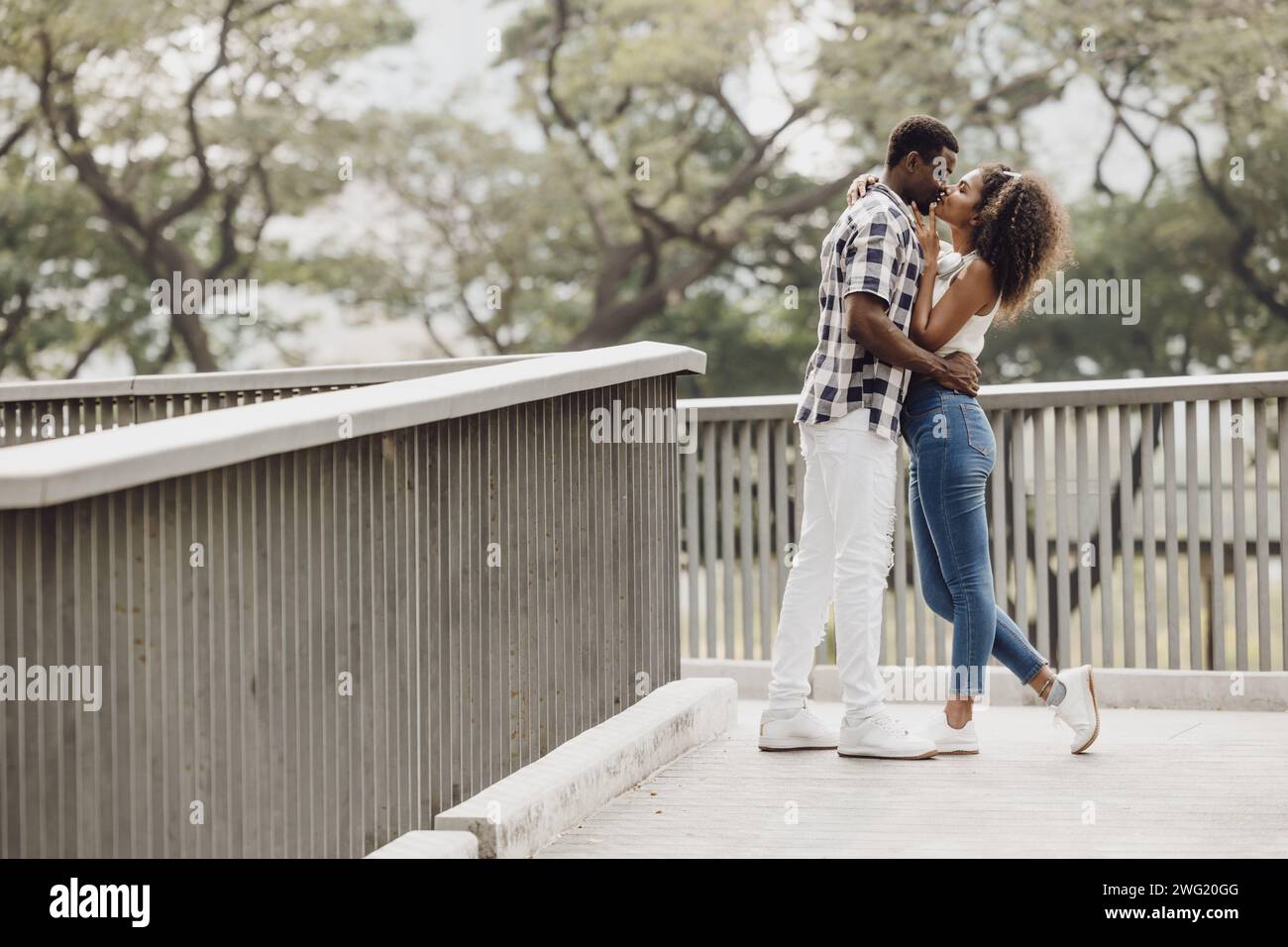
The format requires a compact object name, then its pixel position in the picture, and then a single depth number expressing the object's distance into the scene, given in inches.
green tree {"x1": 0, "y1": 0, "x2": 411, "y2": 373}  775.1
